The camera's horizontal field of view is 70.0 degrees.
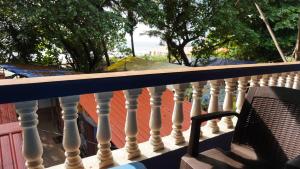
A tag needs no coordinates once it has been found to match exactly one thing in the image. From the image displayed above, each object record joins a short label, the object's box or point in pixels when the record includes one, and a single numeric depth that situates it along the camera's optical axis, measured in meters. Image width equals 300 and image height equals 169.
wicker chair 1.22
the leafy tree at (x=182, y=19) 8.02
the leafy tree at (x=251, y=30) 8.14
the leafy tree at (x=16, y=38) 6.55
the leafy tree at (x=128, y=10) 6.86
